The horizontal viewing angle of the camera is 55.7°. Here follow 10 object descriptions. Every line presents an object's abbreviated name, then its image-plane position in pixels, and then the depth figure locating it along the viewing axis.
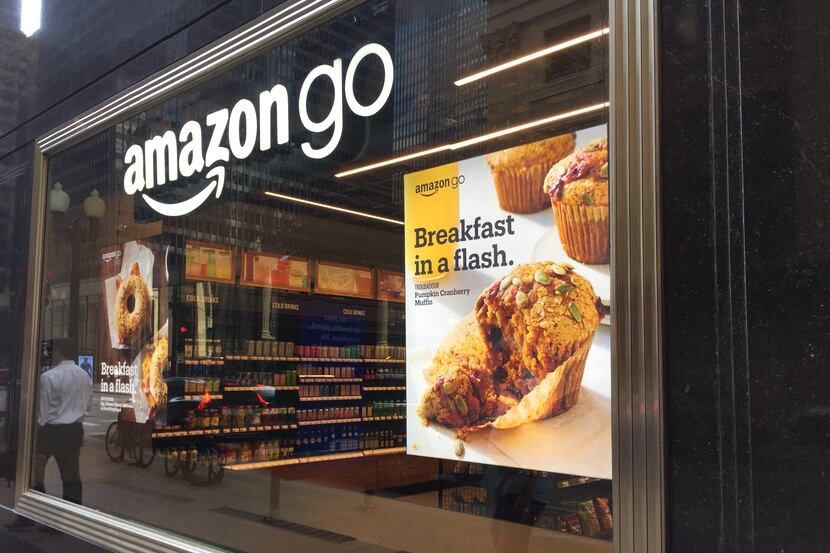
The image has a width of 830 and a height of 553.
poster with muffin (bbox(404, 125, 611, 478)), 2.92
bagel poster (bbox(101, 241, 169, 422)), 5.55
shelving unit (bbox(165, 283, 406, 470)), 4.32
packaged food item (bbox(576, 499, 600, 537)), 2.83
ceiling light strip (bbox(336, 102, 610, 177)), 3.03
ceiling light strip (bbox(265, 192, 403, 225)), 3.99
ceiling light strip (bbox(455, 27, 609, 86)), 3.01
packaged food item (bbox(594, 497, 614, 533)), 2.74
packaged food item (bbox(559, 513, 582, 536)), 2.92
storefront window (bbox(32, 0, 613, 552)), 3.08
